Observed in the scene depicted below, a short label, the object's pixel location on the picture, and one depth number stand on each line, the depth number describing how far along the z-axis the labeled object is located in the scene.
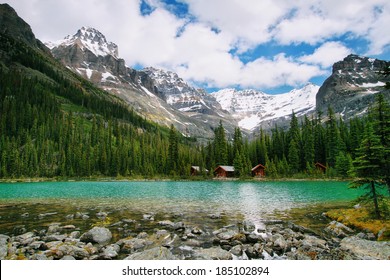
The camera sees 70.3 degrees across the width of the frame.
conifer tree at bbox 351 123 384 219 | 21.39
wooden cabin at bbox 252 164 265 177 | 111.85
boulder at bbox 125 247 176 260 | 13.02
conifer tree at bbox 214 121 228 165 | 121.82
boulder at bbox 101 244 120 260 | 14.81
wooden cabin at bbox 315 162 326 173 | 106.12
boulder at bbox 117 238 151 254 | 16.31
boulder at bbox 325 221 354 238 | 19.12
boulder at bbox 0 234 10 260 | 14.55
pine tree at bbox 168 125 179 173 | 124.97
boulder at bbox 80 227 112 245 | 17.92
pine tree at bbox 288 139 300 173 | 108.81
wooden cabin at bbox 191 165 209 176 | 117.53
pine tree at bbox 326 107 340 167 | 104.31
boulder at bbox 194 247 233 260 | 14.57
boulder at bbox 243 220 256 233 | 20.58
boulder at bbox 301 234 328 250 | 15.88
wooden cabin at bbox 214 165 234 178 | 112.22
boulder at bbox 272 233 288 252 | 15.85
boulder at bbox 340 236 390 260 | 13.44
